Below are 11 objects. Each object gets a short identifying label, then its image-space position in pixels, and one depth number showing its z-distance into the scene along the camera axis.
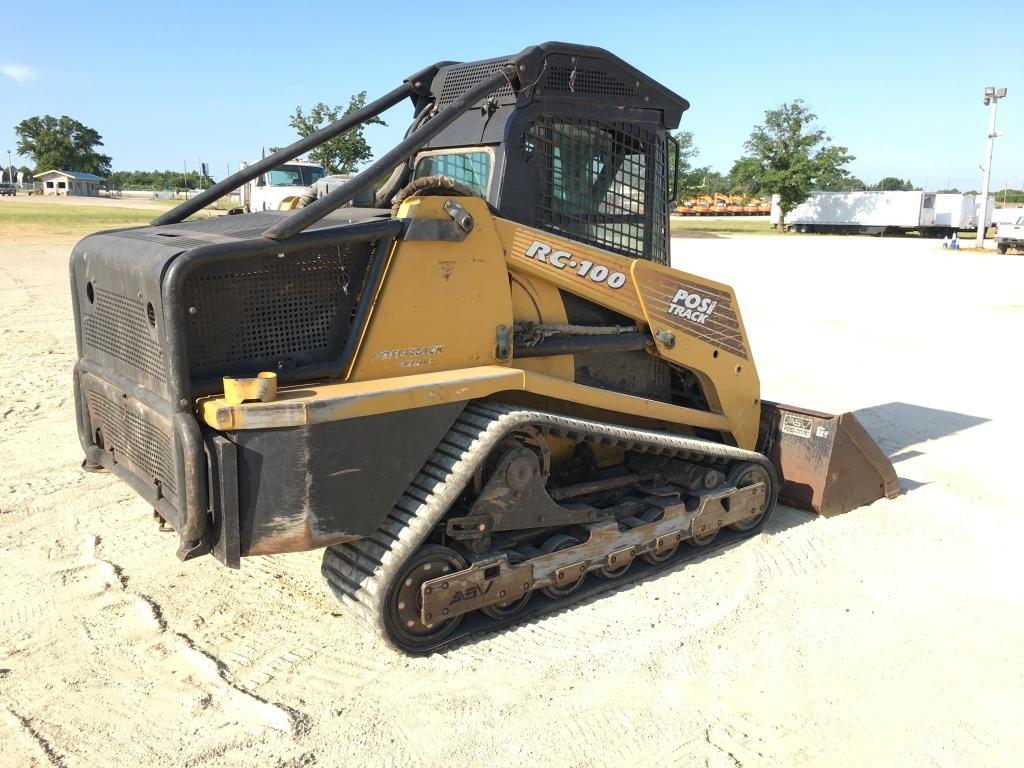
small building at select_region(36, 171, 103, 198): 94.12
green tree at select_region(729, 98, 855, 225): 50.44
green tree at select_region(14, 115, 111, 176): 105.50
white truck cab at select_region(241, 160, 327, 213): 24.05
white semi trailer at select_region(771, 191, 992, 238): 48.31
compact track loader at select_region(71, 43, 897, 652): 3.62
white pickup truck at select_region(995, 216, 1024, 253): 34.66
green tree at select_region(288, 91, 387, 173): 29.34
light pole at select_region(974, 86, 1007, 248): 37.34
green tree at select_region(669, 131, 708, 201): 52.81
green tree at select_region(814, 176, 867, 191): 52.11
